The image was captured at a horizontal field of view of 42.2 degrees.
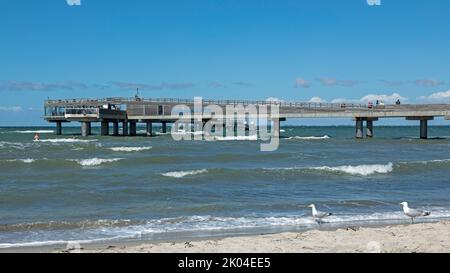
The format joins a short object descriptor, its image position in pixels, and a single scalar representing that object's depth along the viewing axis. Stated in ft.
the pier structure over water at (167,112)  169.99
